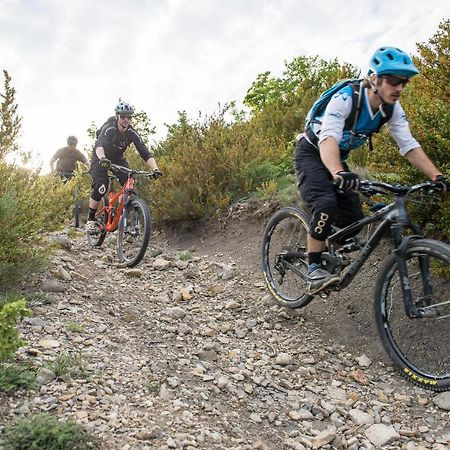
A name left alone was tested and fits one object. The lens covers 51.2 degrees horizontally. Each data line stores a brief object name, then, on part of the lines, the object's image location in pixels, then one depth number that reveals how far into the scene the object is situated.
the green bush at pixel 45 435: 2.46
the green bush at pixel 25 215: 4.58
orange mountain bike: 6.90
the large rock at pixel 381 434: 3.21
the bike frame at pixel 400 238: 3.61
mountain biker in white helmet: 7.57
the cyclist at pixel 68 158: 12.23
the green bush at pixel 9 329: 2.86
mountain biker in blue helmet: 3.68
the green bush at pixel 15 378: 2.91
